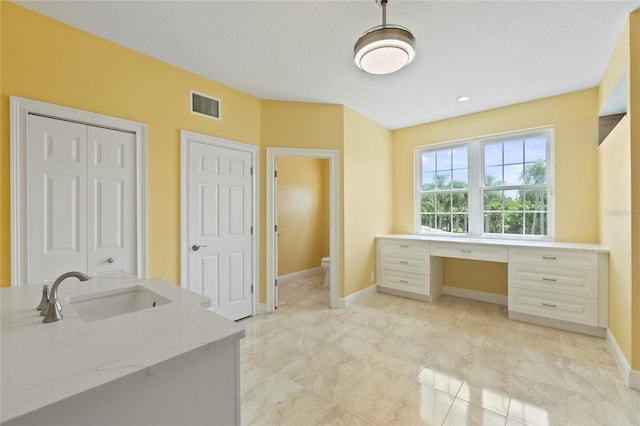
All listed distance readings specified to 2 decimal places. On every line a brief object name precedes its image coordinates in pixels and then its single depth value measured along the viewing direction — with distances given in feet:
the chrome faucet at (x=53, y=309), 3.13
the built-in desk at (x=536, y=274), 8.75
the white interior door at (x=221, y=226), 9.27
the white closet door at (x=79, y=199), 6.36
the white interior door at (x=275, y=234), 11.35
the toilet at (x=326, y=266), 14.61
